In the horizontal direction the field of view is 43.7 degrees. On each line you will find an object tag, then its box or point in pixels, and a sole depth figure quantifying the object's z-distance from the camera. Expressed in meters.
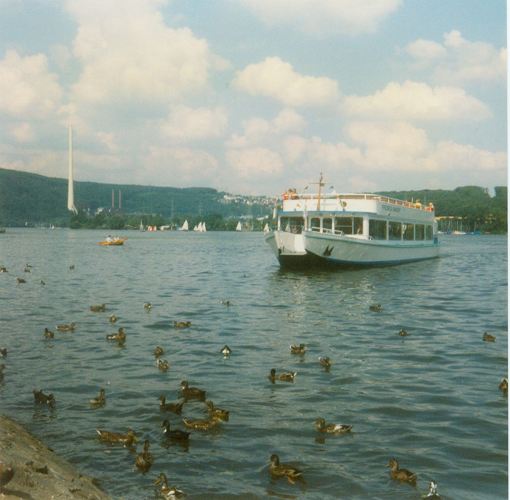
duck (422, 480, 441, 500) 8.95
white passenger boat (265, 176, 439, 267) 40.81
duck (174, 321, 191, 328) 21.84
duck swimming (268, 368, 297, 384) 14.61
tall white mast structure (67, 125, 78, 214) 175.62
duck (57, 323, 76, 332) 20.66
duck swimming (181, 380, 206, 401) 13.17
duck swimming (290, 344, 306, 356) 17.33
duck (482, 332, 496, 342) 19.18
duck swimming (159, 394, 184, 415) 12.26
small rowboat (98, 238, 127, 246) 98.00
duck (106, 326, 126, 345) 19.06
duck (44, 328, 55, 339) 19.36
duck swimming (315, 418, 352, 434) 11.20
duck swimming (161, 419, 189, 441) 10.85
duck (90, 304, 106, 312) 25.66
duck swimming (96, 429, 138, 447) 10.61
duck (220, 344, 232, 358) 17.28
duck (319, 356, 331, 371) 15.79
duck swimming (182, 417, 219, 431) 11.45
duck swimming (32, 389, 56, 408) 12.61
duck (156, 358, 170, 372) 15.61
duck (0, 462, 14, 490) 6.77
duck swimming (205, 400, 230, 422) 11.73
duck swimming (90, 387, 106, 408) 12.72
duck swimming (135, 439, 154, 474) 9.67
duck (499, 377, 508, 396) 13.67
